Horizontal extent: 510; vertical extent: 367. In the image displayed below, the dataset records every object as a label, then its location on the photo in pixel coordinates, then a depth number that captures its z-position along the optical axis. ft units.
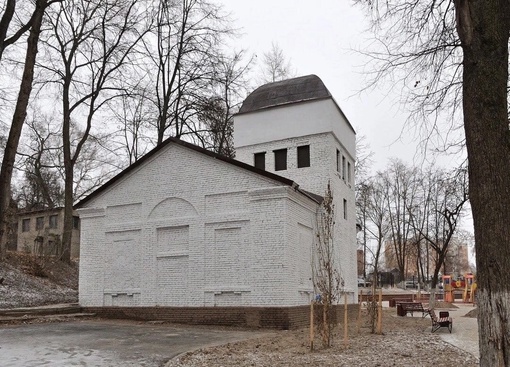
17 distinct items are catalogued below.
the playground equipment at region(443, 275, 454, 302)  134.82
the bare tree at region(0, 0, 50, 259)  59.26
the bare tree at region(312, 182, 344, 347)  38.01
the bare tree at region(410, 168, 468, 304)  83.41
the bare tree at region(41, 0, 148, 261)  89.71
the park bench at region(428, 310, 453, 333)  53.47
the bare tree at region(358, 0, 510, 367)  20.45
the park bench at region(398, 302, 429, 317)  72.41
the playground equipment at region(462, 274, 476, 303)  135.03
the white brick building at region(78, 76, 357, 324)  56.95
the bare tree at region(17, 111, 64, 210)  107.88
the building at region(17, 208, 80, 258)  165.48
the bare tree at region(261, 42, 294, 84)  115.94
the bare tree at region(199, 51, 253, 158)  92.32
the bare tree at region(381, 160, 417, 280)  151.81
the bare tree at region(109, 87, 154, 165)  95.66
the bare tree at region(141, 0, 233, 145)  93.20
